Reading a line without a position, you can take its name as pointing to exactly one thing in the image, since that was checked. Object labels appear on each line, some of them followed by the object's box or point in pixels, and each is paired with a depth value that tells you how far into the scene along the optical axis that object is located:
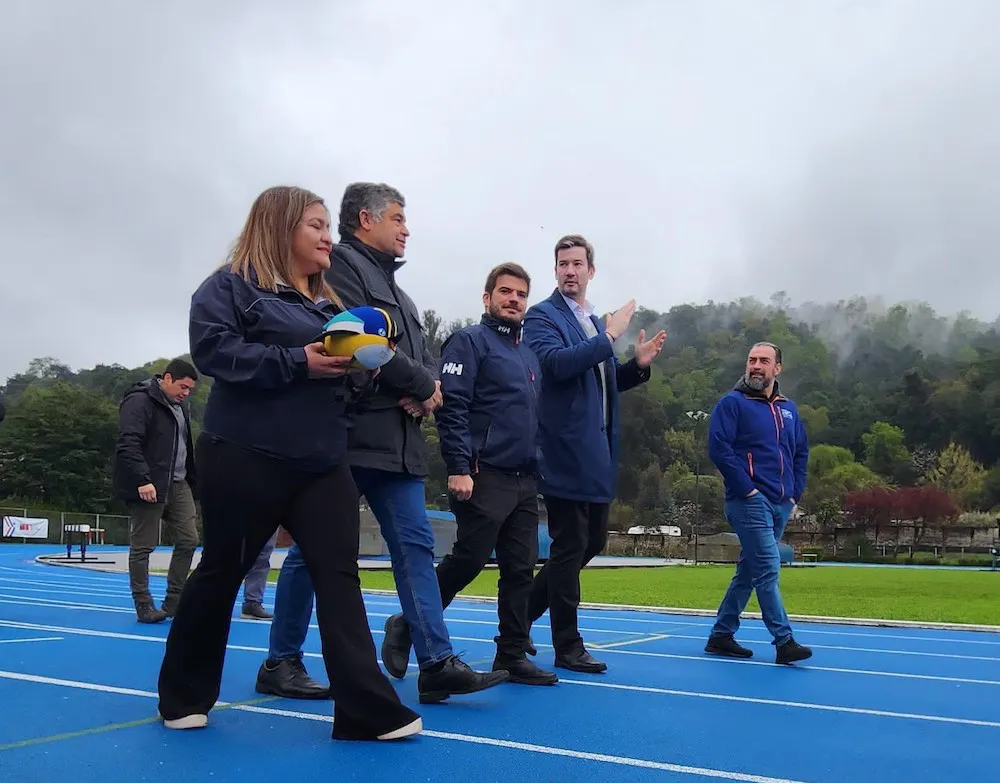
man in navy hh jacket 4.69
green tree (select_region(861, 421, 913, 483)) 93.31
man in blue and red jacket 6.13
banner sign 40.12
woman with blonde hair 3.30
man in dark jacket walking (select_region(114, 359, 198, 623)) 7.54
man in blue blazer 5.23
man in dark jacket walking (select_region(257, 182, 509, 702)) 3.97
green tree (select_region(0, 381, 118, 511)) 66.19
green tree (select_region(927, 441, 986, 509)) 80.44
